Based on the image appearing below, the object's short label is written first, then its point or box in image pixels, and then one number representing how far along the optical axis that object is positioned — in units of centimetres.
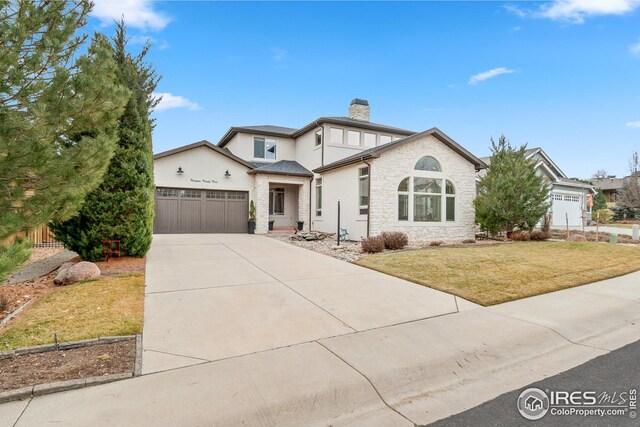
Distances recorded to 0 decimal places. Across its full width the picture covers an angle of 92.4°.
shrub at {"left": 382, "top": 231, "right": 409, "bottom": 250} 1187
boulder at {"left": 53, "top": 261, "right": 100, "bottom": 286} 629
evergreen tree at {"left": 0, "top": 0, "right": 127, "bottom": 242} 371
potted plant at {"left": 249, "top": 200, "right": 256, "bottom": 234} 1759
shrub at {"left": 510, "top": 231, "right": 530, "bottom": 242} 1438
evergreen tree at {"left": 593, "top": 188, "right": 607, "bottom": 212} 3418
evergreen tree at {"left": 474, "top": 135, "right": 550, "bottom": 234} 1444
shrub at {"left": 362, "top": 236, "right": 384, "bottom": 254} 1089
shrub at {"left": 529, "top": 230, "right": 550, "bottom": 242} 1434
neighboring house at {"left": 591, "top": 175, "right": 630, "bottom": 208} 4366
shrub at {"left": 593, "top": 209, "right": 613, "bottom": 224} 3054
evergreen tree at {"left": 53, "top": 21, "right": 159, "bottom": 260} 784
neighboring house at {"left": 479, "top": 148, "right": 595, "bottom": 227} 2266
